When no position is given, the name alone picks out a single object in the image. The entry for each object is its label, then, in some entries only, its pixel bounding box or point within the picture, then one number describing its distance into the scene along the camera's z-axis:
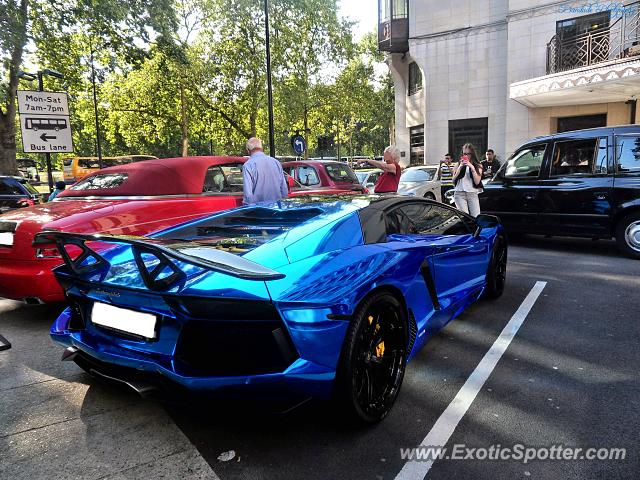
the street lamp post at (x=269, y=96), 15.06
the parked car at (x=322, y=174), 9.03
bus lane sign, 8.62
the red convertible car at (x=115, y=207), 4.19
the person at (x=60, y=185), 7.15
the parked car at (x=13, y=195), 9.02
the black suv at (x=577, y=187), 6.82
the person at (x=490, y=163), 12.90
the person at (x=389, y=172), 6.65
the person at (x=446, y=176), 12.89
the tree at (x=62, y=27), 12.91
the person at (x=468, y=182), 7.56
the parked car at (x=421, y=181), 12.37
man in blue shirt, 5.68
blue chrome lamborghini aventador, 2.10
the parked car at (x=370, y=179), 15.40
